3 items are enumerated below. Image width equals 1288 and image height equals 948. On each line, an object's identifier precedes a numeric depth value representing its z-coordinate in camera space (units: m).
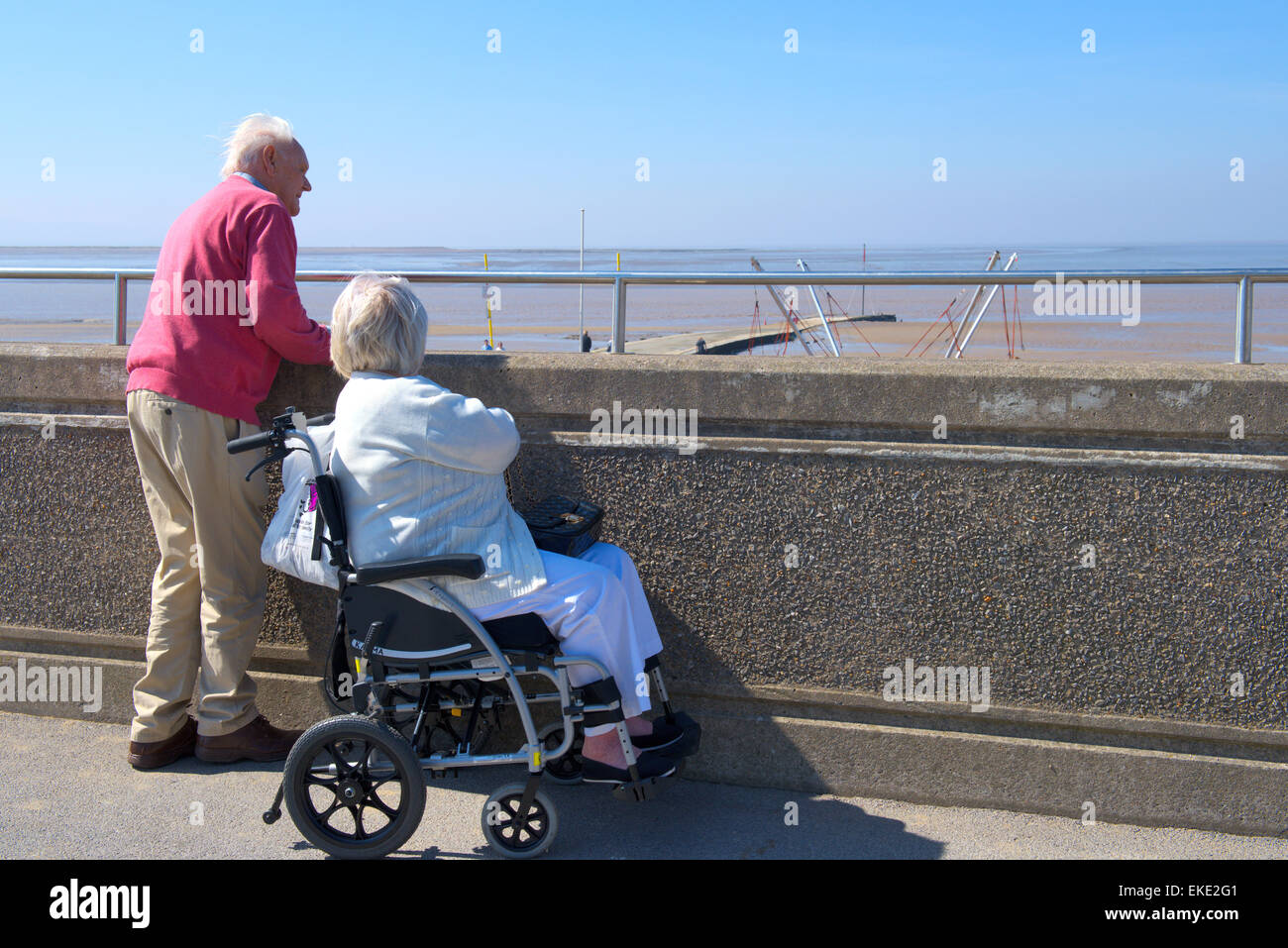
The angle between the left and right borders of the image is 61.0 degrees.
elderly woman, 3.00
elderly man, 3.59
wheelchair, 3.02
